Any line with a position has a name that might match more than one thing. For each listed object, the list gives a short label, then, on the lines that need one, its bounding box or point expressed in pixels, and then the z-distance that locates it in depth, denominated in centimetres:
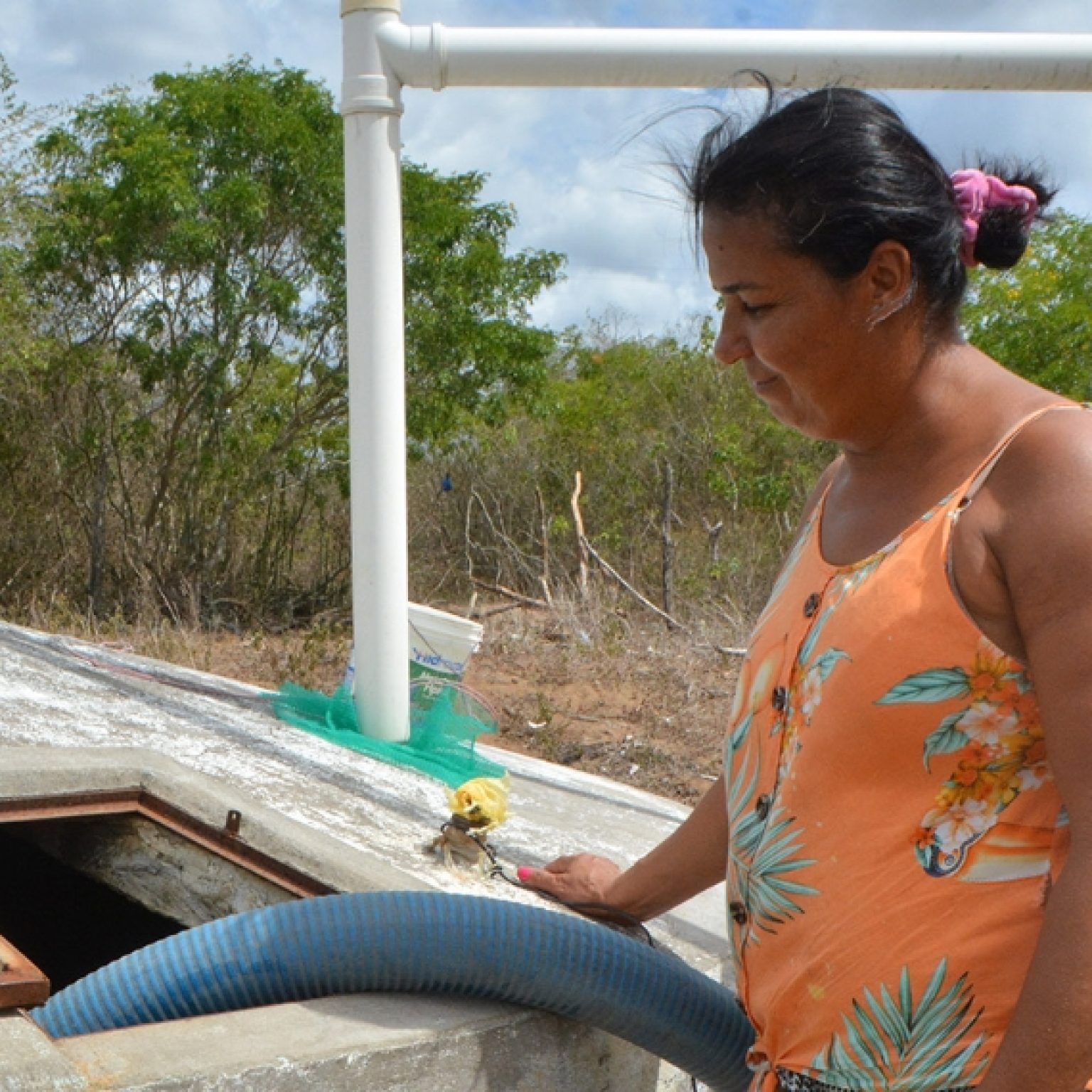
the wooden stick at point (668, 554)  1000
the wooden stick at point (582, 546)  991
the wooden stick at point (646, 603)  913
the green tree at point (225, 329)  1048
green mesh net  363
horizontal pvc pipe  346
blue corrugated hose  184
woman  120
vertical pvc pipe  370
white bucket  422
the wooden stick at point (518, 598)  1026
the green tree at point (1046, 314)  1109
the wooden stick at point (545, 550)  994
